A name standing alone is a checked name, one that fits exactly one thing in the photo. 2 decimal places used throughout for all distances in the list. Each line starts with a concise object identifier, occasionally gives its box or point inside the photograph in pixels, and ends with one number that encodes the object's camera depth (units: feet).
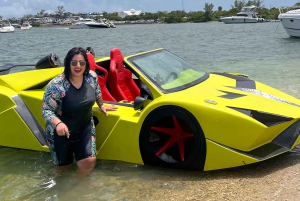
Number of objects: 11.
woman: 12.52
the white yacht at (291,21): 89.30
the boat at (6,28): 212.02
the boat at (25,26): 294.82
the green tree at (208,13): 396.33
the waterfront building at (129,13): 472.44
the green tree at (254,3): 402.93
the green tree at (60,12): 500.37
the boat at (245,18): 274.81
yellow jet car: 12.53
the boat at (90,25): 276.82
